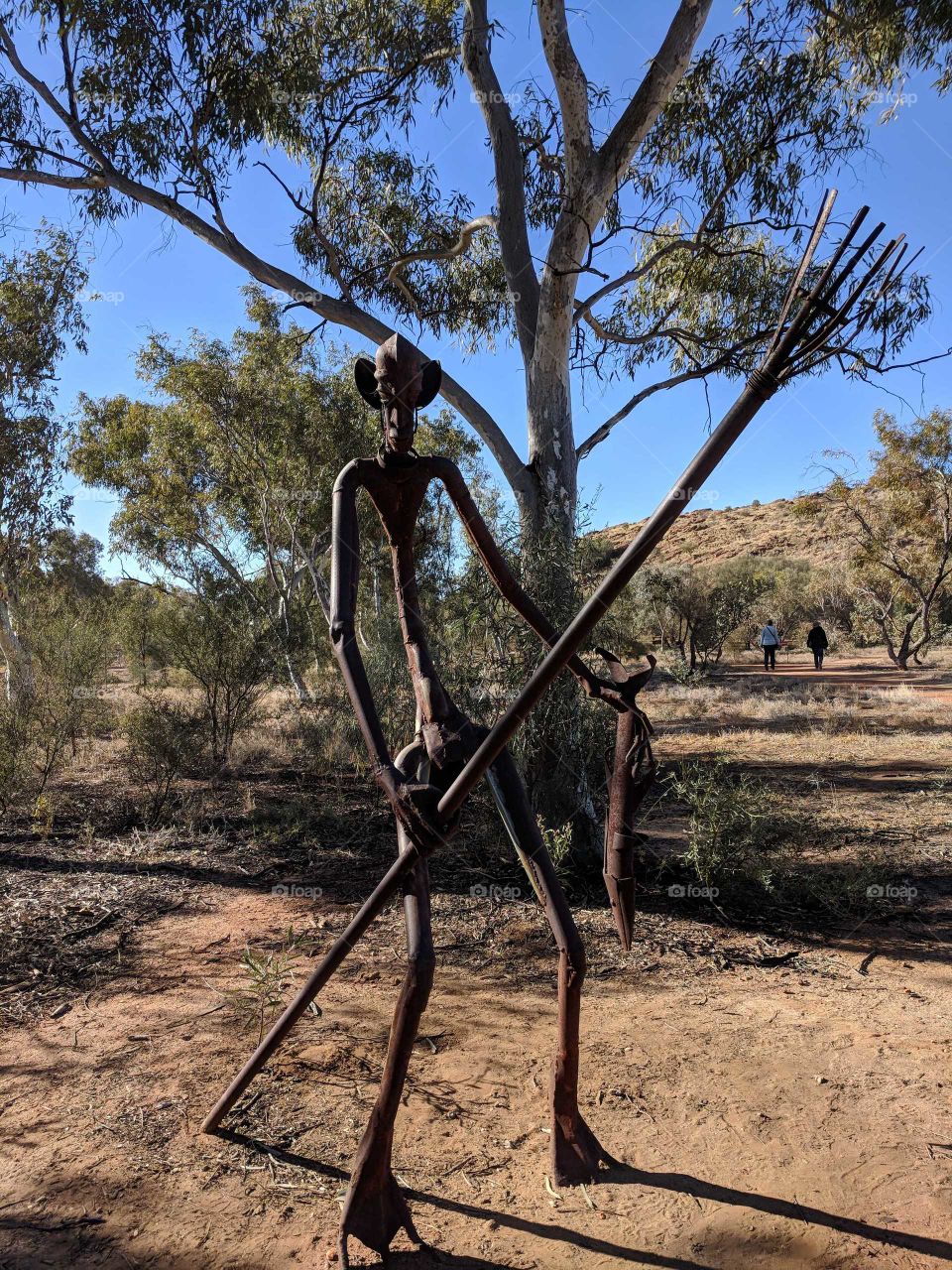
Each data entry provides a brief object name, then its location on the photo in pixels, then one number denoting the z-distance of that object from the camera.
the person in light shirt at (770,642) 18.73
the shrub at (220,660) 8.72
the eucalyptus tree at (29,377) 11.82
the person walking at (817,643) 19.00
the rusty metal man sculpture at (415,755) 1.99
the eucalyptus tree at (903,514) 17.20
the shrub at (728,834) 4.79
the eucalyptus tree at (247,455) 12.98
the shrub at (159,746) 7.61
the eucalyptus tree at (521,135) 5.63
